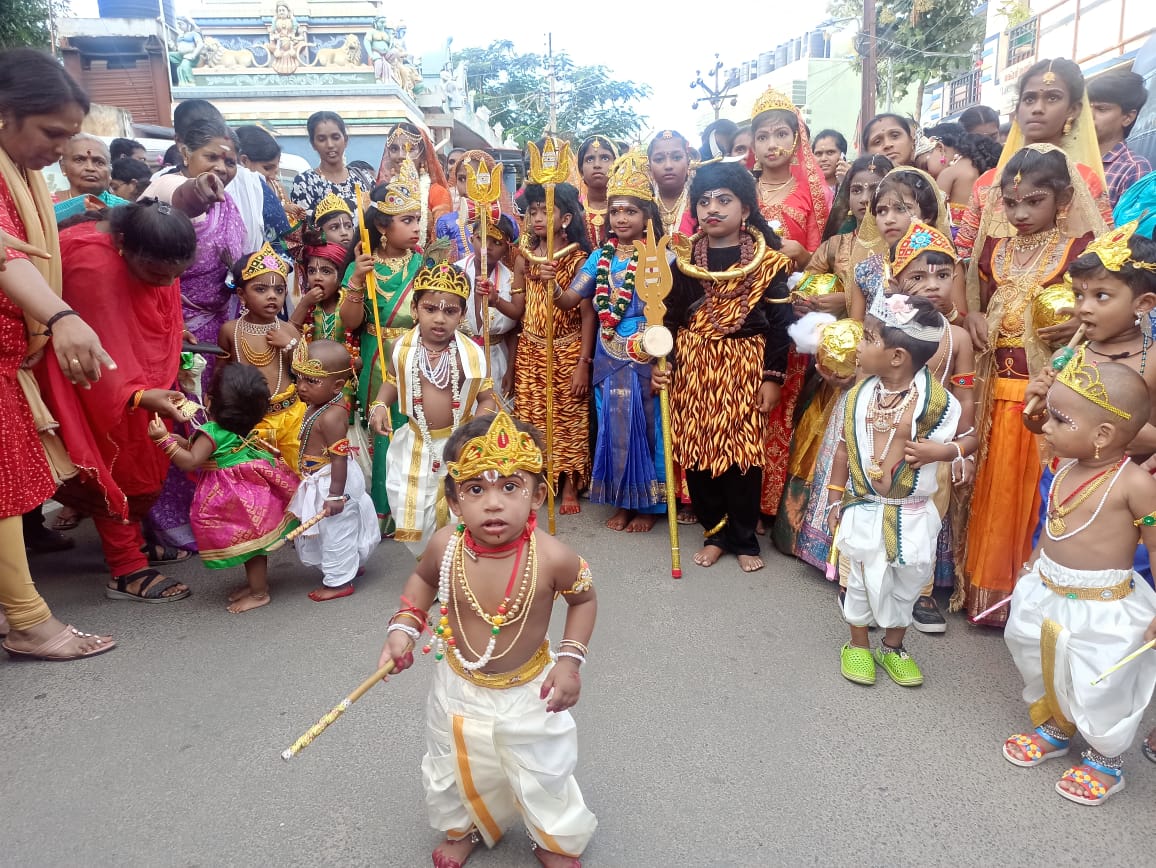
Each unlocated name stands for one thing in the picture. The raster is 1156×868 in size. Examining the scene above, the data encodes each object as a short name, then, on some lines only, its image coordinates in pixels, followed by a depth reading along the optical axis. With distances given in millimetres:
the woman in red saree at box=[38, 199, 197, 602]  3207
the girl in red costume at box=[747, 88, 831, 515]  4234
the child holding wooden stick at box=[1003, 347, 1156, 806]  2160
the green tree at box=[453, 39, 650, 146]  32688
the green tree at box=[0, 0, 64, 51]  12258
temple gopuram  16750
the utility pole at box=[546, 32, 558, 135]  26547
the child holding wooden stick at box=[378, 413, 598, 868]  1870
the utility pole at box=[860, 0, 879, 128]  13812
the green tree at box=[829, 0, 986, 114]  18847
